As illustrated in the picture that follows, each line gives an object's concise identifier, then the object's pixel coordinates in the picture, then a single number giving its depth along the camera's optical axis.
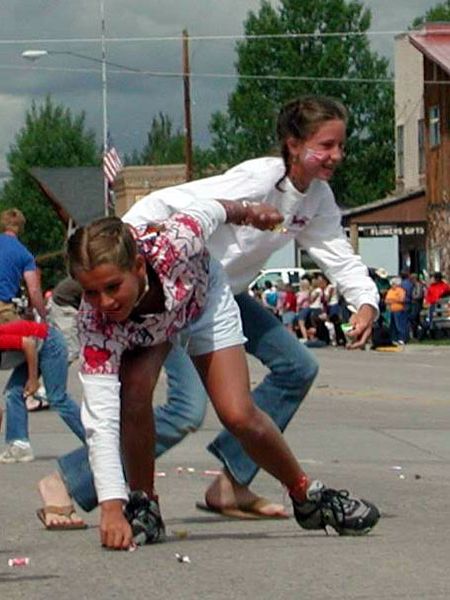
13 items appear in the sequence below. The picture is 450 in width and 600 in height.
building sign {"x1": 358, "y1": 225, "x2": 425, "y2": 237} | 53.66
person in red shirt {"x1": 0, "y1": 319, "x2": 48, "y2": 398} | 10.70
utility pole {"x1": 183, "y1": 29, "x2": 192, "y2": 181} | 51.81
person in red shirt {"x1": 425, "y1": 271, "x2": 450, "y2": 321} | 38.19
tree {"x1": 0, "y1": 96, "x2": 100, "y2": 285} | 91.25
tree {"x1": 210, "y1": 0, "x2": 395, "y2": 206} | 90.56
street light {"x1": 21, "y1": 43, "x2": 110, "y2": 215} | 51.12
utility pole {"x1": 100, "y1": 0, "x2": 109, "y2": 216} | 57.38
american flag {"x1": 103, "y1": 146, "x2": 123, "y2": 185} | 58.62
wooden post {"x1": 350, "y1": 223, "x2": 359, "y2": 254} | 52.72
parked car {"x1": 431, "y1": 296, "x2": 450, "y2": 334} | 38.06
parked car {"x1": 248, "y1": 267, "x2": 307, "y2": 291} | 51.47
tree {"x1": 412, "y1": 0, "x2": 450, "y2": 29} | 93.69
